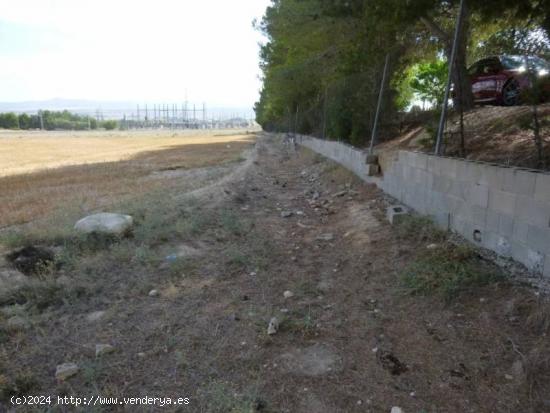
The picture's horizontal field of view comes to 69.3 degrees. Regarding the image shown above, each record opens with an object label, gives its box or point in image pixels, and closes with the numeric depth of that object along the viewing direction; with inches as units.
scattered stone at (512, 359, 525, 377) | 100.4
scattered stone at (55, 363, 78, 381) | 107.8
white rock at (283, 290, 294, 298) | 151.9
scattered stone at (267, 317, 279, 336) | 126.0
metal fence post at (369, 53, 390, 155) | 335.6
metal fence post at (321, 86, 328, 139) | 593.1
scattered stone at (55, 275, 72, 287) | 156.9
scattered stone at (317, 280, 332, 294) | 158.1
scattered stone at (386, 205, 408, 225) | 214.2
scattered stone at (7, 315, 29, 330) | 131.5
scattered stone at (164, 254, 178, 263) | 181.2
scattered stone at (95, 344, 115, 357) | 118.1
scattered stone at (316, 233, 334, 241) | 220.4
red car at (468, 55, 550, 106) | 327.0
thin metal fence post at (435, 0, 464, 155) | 201.2
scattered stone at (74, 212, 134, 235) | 203.3
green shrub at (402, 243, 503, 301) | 139.7
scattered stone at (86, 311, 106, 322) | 137.8
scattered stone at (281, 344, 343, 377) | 109.4
